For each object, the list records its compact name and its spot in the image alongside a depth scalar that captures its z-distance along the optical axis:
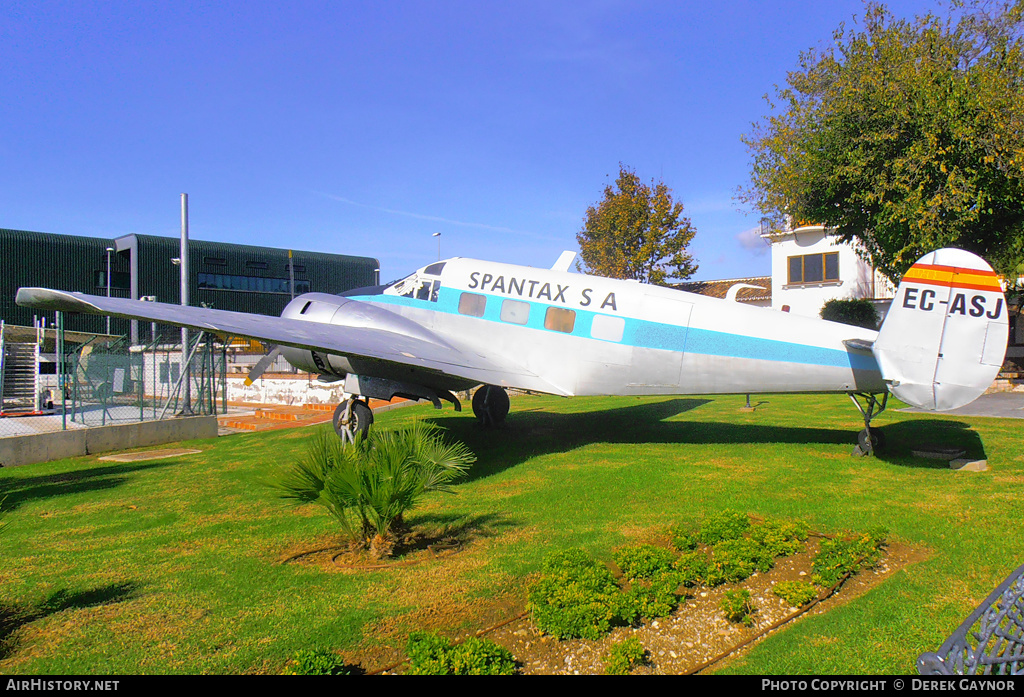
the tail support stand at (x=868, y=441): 10.98
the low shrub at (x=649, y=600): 5.06
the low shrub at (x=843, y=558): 5.70
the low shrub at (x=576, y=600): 4.82
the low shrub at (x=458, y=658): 4.02
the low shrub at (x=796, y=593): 5.27
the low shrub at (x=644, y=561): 5.78
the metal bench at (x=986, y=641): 2.73
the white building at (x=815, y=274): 37.00
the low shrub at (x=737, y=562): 5.80
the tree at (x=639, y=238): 37.58
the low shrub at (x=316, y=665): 3.86
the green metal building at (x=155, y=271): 58.19
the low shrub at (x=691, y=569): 5.73
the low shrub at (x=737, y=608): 5.07
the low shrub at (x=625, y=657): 4.26
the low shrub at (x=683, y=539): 6.52
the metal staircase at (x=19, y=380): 29.11
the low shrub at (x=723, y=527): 6.65
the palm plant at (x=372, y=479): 6.22
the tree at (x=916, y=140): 20.39
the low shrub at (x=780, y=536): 6.36
